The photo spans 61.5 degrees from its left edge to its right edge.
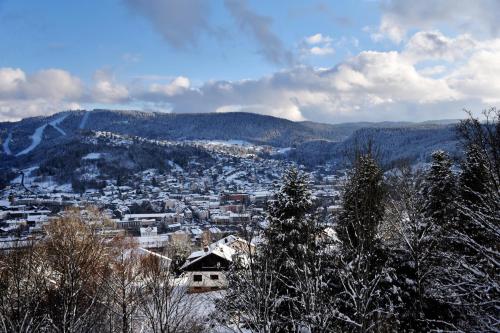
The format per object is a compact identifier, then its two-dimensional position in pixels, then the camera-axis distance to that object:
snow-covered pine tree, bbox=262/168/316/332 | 16.03
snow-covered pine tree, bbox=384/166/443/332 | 15.43
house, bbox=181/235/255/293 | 40.98
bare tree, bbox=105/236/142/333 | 16.75
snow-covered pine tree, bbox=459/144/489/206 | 17.70
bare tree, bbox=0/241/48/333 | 11.46
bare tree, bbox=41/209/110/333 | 14.42
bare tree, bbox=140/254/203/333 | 14.98
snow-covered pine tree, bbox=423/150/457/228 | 19.41
